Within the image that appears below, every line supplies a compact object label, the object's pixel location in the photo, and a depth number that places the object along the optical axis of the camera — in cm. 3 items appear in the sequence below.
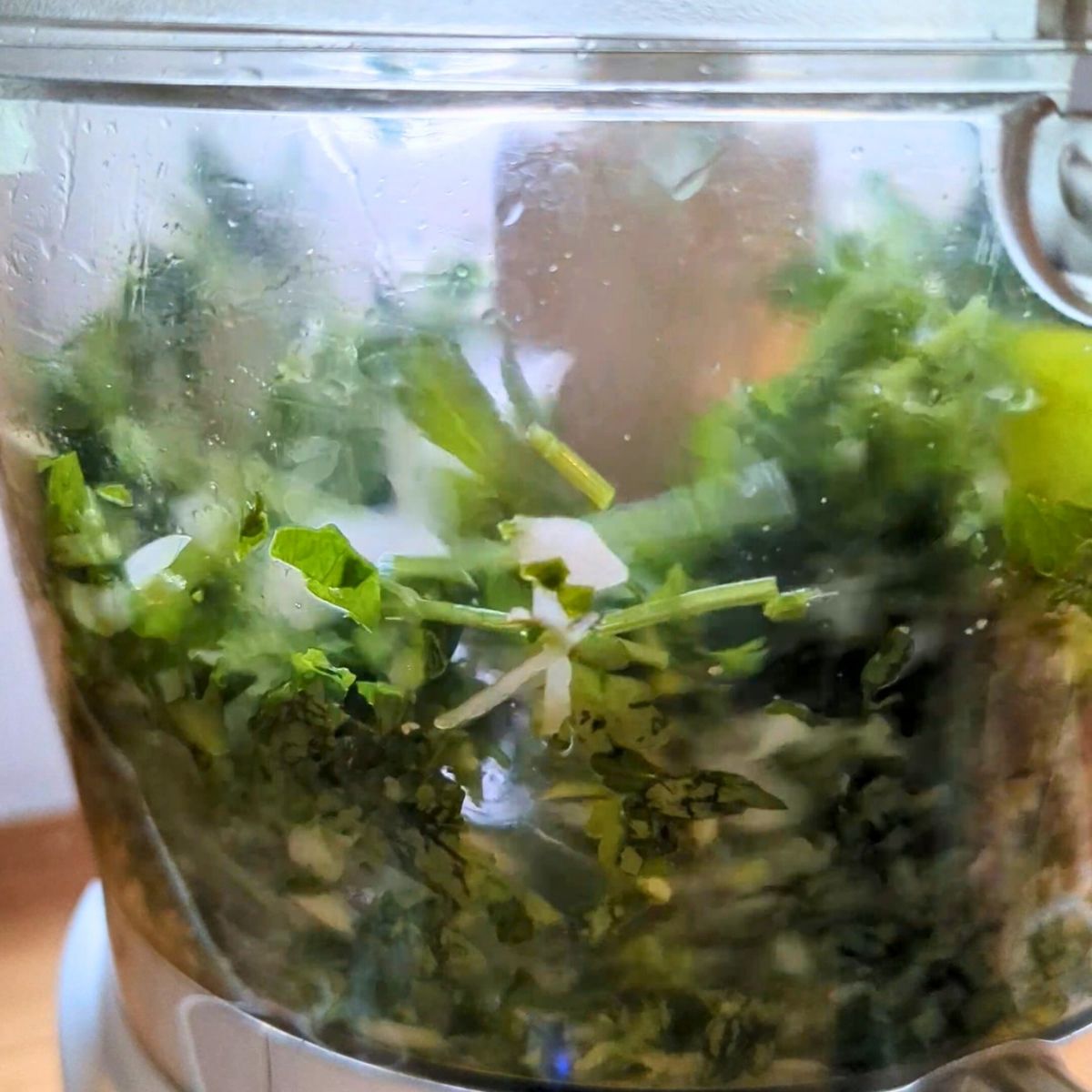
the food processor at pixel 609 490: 38
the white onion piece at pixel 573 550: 38
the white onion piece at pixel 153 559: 43
